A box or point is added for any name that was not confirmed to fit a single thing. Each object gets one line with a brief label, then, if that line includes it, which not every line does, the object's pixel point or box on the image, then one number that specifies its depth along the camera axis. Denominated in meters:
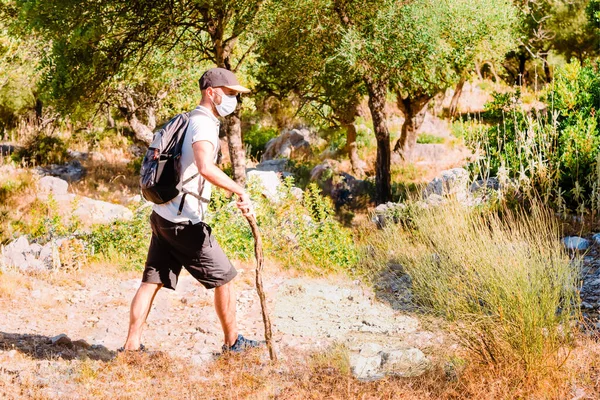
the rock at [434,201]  8.22
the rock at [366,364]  4.55
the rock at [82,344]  5.37
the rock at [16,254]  7.97
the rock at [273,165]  17.48
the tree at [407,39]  10.47
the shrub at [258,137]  21.73
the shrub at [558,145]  8.94
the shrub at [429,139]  19.62
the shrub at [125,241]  7.82
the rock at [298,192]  12.13
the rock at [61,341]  5.33
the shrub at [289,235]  7.81
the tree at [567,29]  23.23
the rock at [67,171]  17.44
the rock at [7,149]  18.49
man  4.33
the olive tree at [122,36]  9.44
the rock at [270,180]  12.00
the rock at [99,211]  11.44
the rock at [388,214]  9.24
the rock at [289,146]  20.09
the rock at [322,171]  15.19
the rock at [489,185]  9.82
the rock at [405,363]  4.50
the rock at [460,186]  8.68
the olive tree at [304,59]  11.43
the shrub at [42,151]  18.31
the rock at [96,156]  19.81
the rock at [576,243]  7.85
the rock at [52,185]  14.37
